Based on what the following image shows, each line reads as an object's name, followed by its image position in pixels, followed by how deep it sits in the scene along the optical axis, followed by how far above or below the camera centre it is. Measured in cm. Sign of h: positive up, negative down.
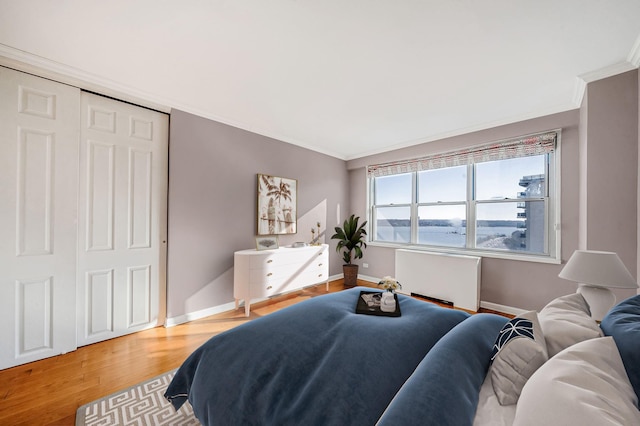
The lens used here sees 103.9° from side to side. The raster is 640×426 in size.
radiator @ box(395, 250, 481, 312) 332 -87
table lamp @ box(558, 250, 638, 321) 147 -36
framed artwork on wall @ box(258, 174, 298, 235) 365 +13
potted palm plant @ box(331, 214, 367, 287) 448 -48
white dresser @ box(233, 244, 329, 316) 312 -78
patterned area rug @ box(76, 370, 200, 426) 151 -127
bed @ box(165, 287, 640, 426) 72 -63
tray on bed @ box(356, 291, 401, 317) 166 -65
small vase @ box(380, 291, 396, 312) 171 -61
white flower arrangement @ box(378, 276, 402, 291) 188 -53
